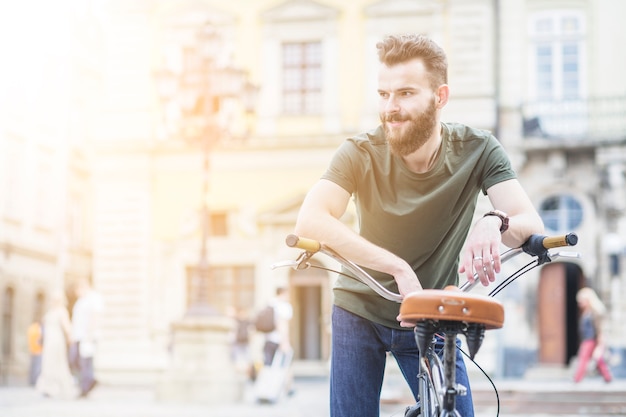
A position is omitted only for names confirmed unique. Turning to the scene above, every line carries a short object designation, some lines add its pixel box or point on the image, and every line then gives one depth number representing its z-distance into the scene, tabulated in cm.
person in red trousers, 1891
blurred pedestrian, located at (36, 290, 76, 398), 1728
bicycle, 293
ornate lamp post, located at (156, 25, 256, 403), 1636
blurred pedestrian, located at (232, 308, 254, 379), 2205
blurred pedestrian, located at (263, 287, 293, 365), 1684
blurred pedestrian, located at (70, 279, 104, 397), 1645
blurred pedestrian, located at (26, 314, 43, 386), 2347
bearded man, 346
